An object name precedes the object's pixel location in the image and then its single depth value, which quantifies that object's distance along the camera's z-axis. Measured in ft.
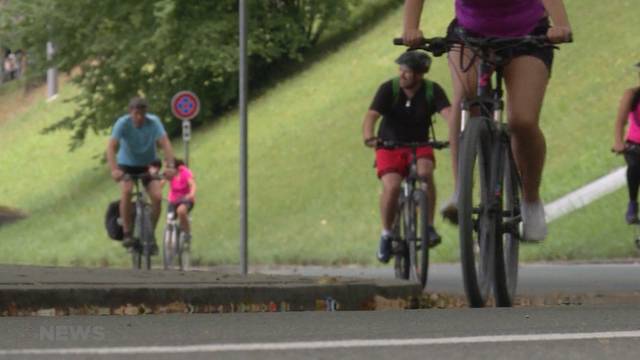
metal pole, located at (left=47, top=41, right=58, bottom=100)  206.59
